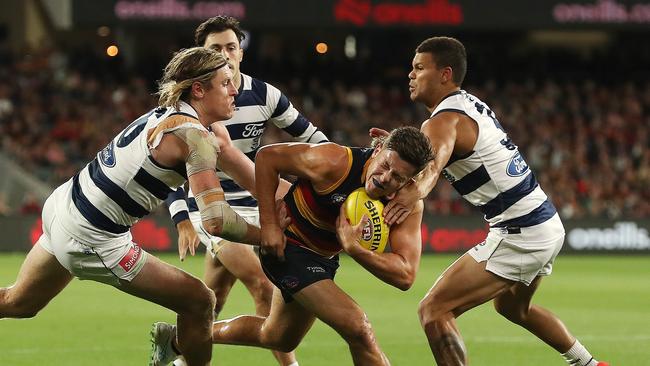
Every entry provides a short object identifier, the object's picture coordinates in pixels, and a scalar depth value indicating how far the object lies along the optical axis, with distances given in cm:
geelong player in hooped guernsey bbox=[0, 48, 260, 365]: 1366
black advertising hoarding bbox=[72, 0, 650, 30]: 5037
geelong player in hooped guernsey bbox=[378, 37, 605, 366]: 1522
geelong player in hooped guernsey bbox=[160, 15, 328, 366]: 1802
